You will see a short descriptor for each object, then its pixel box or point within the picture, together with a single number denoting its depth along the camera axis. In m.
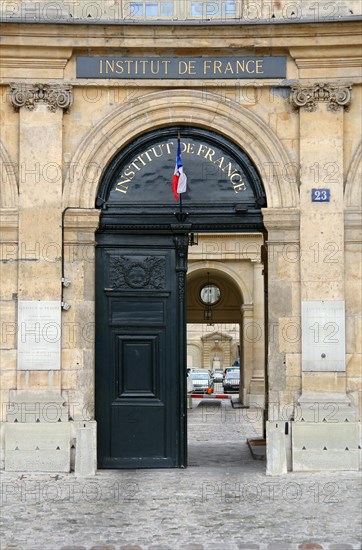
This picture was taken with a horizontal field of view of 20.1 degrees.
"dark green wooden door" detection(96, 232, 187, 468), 14.21
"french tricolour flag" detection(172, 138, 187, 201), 14.00
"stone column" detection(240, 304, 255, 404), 30.41
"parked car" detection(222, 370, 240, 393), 40.62
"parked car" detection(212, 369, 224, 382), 51.10
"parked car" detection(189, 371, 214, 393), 38.49
